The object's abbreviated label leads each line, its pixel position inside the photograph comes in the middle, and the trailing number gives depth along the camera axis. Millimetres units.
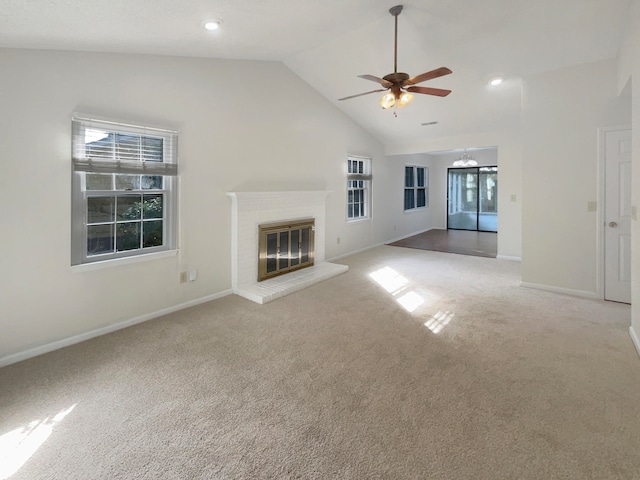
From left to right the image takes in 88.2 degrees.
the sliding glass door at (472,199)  10164
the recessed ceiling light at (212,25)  2883
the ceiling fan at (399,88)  3174
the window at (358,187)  6810
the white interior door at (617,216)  3857
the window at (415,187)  9047
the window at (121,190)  3021
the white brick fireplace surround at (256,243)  4301
